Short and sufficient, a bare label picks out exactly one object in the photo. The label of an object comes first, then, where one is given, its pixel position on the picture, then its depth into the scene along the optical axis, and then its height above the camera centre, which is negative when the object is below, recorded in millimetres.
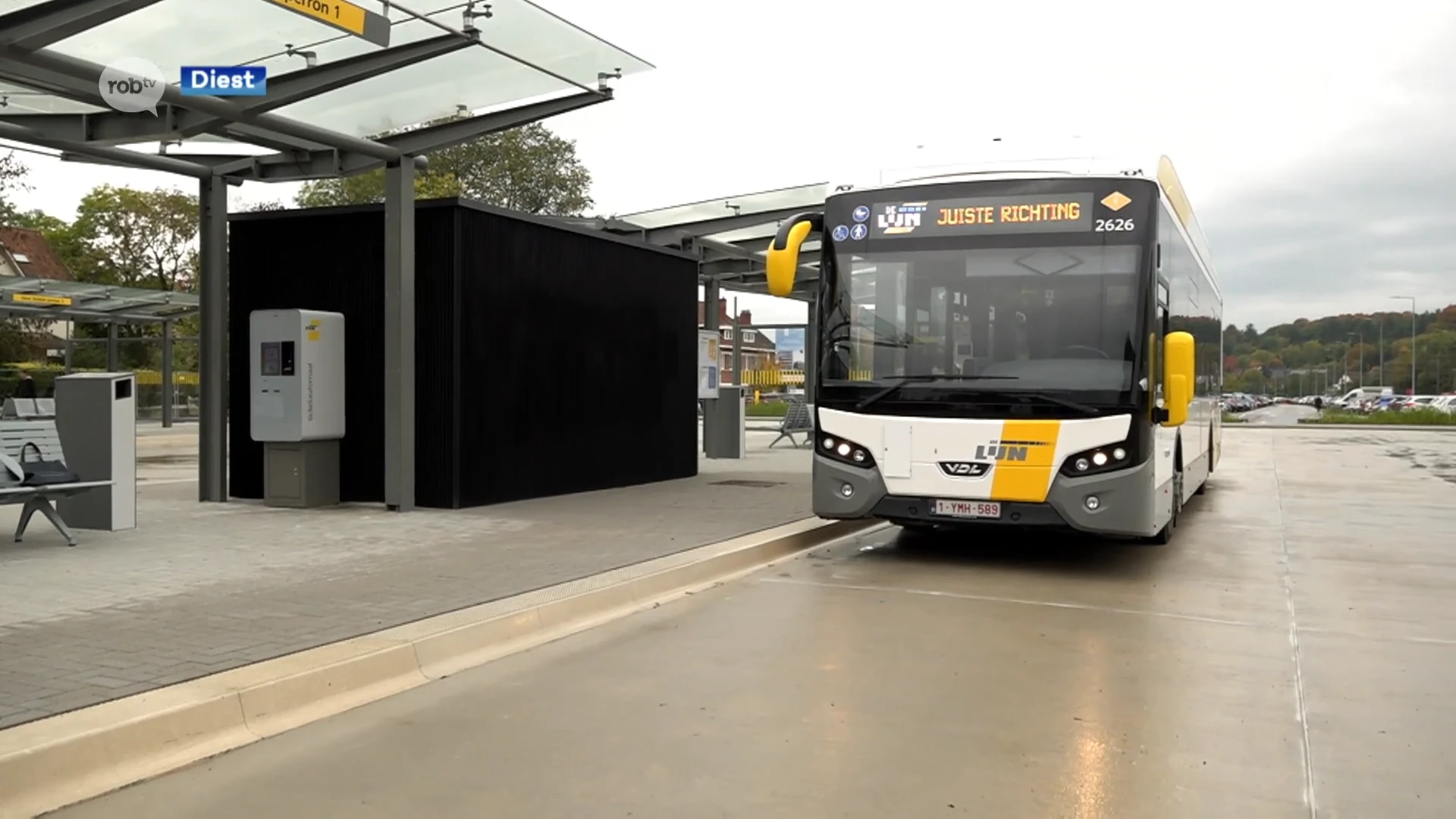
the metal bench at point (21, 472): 8438 -724
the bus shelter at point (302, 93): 8523 +2574
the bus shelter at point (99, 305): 24062 +1766
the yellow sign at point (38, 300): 24031 +1726
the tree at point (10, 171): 32344 +6101
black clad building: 11750 +489
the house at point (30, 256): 53469 +6340
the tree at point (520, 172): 40500 +7776
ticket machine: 11469 -180
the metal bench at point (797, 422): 25031 -831
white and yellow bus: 8539 +300
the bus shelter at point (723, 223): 15922 +2409
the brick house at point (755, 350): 67250 +2227
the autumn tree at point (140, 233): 47781 +6356
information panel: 18562 +374
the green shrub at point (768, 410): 44844 -1038
